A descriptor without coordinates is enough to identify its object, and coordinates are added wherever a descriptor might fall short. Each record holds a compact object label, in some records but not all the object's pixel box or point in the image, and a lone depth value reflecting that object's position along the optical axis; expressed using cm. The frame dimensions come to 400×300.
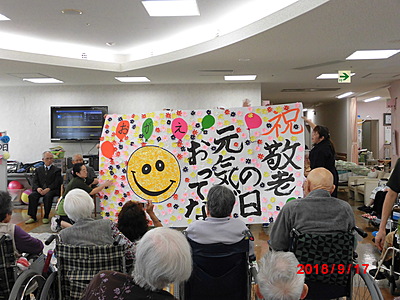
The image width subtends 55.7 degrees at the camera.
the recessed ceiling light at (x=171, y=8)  443
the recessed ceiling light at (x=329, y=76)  756
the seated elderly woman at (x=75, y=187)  377
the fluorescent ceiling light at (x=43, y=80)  791
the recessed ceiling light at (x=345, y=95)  1098
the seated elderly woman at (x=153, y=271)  137
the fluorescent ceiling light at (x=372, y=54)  564
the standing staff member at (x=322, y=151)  401
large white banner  367
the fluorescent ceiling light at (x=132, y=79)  782
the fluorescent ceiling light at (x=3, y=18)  491
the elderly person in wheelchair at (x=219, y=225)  222
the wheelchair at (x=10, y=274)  220
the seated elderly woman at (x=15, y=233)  243
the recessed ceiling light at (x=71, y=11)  453
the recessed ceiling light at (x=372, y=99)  1282
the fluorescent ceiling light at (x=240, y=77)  774
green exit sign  674
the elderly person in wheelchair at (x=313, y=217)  213
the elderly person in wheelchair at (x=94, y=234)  229
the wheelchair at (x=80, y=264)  211
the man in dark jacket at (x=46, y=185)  657
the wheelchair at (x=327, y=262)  206
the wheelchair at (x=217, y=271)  214
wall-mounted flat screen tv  856
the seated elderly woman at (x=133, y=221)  250
